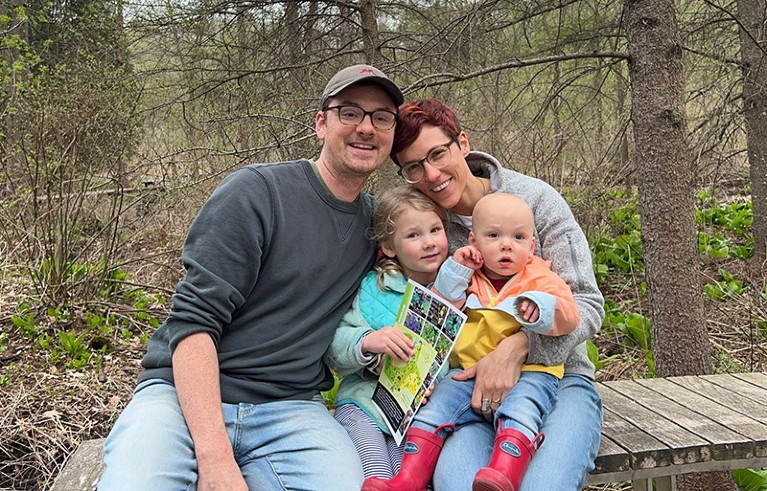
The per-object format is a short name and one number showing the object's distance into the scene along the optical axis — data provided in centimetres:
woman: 222
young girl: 243
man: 211
